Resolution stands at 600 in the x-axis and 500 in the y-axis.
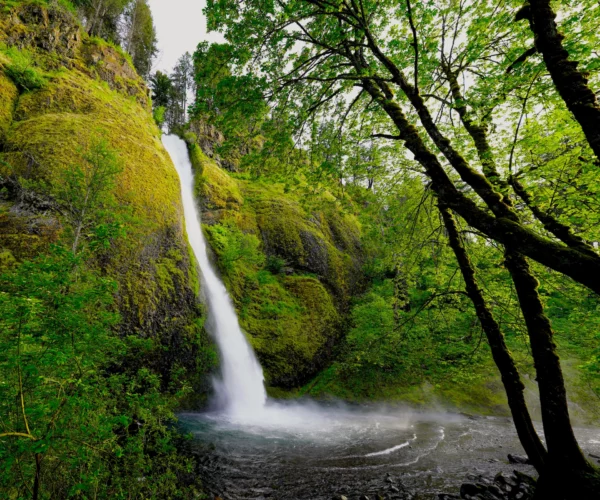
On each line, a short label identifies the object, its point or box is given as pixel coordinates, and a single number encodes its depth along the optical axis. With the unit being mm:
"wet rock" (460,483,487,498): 5109
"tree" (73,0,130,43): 22719
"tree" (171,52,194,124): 39969
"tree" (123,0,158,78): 27438
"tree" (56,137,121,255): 7324
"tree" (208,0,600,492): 3549
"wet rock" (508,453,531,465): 6815
